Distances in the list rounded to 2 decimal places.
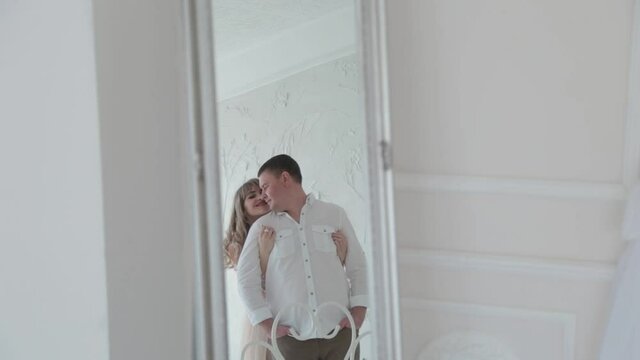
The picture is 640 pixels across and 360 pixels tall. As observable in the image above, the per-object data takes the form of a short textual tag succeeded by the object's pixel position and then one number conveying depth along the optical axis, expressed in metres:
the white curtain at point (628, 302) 1.58
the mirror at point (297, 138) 1.64
